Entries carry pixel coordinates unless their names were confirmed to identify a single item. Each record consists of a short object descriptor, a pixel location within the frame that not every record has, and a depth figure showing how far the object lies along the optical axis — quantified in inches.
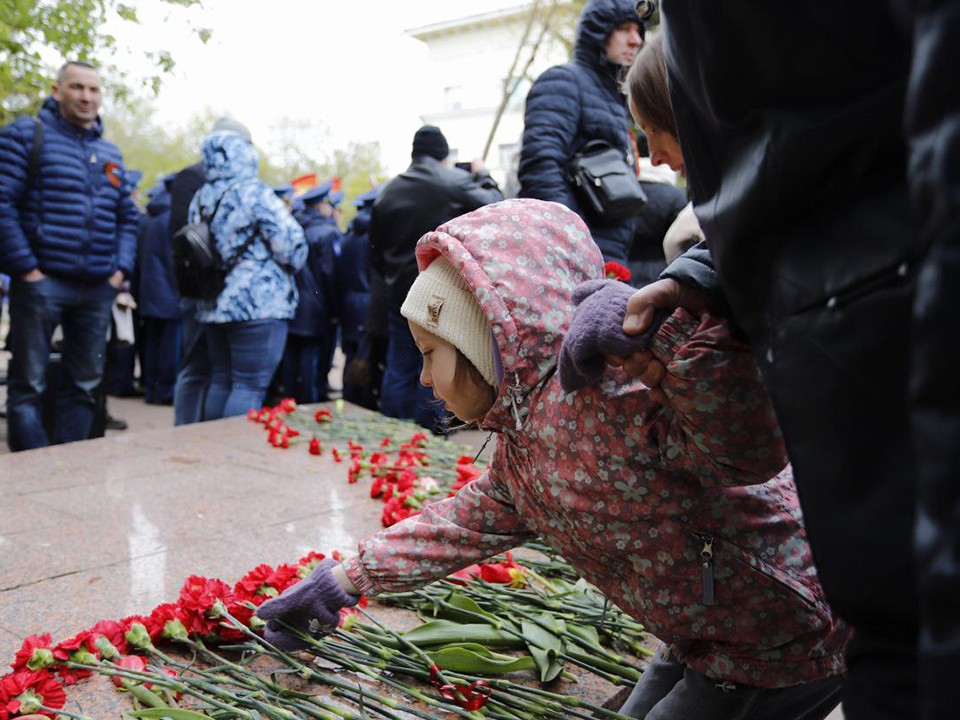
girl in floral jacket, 74.3
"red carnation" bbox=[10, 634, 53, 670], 89.3
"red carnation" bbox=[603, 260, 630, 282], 104.2
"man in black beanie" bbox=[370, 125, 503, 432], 231.5
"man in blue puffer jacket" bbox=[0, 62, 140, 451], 226.5
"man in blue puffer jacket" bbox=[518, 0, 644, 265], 180.1
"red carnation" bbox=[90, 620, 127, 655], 96.3
